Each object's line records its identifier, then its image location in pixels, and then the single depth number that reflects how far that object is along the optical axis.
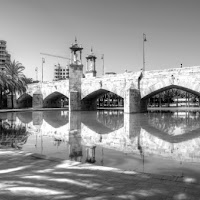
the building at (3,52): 100.30
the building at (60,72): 144.00
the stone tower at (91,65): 43.94
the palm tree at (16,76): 41.69
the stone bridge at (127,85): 23.69
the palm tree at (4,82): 37.14
